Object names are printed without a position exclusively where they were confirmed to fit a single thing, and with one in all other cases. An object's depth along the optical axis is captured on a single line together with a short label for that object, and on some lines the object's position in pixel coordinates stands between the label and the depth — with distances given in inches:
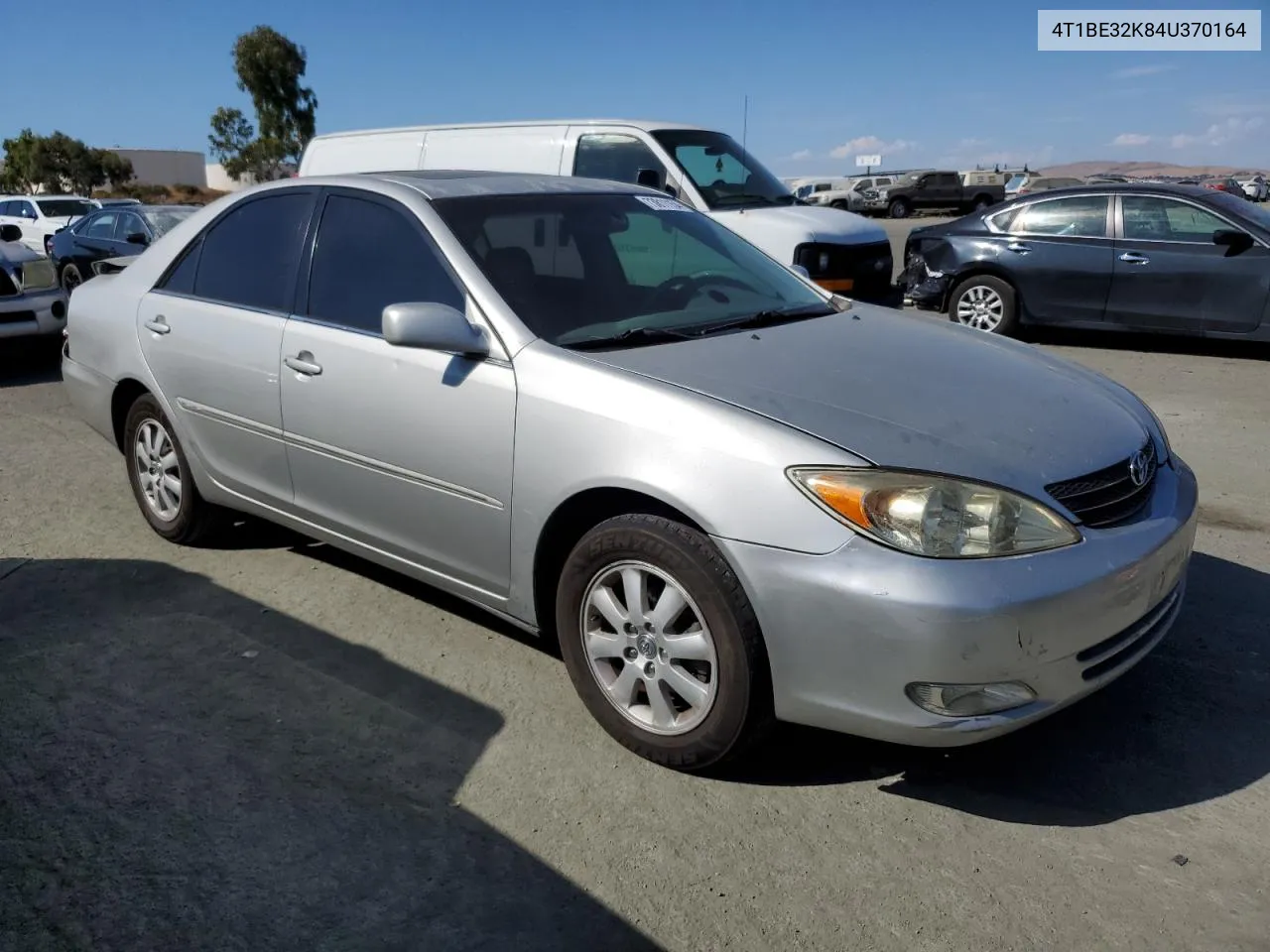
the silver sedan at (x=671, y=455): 104.0
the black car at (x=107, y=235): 542.2
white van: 382.3
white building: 3097.9
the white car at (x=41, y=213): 821.9
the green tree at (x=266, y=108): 2177.7
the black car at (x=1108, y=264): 347.6
